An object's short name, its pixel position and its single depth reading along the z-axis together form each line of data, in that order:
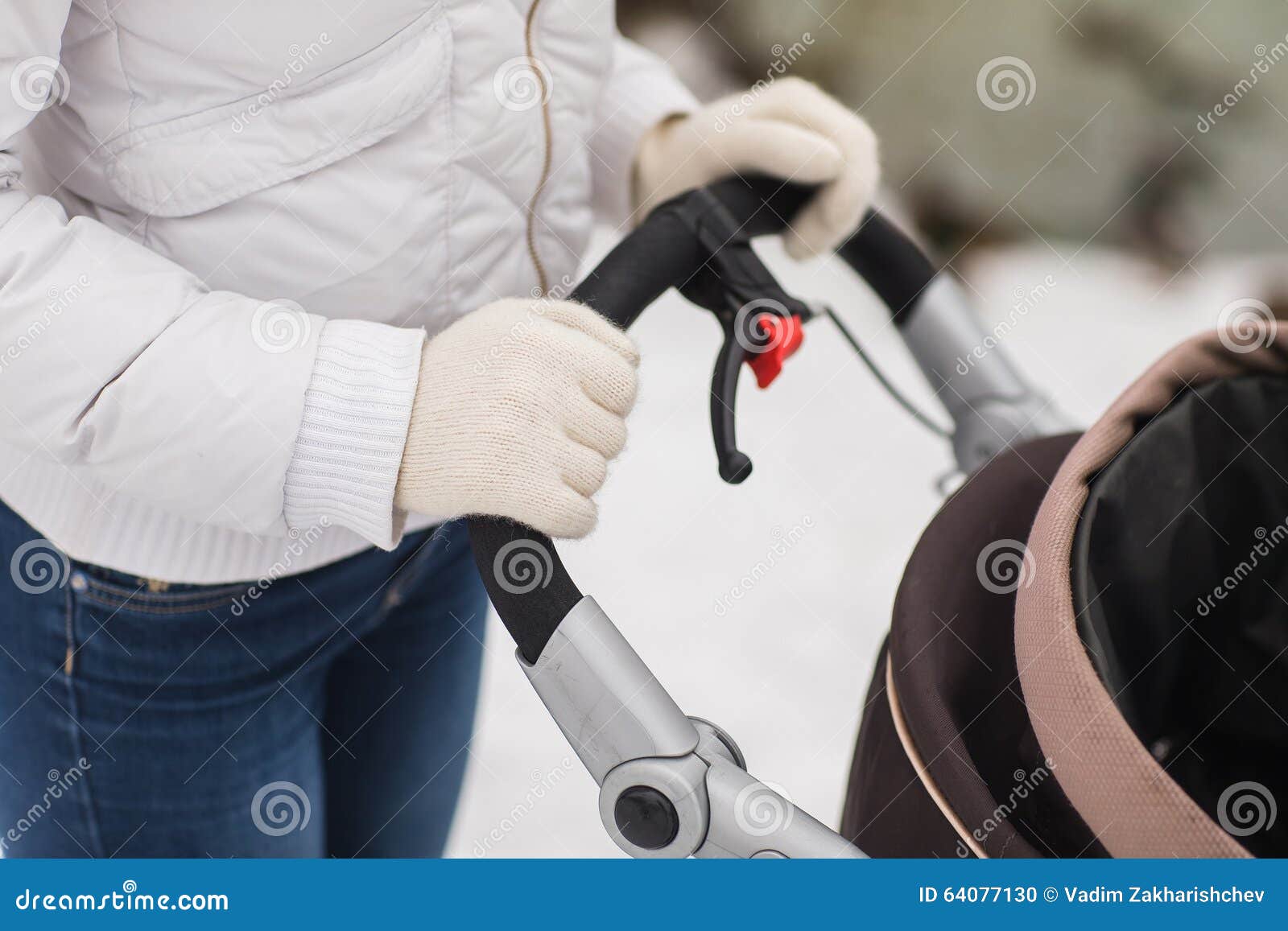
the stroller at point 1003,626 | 2.18
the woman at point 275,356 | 2.23
